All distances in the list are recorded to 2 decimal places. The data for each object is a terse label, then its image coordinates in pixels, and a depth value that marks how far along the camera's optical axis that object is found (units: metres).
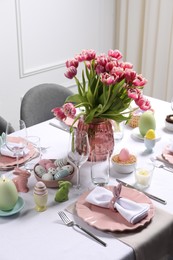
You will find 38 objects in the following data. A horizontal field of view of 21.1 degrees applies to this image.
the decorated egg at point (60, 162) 1.73
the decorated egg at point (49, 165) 1.71
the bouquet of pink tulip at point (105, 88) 1.67
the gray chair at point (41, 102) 2.43
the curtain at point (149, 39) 3.32
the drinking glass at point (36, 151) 1.81
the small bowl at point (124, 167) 1.75
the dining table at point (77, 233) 1.35
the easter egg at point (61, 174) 1.66
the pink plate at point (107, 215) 1.45
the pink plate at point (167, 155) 1.84
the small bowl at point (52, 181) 1.65
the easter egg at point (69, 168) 1.69
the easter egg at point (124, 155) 1.78
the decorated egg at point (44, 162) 1.73
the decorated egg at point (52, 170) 1.68
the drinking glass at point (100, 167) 1.71
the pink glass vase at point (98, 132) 1.79
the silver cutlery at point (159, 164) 1.81
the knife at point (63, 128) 2.13
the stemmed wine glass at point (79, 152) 1.64
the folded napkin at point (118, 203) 1.47
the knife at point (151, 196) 1.59
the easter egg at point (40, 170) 1.69
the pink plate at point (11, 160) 1.80
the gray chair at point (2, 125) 2.25
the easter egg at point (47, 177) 1.66
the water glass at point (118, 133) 2.03
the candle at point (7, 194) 1.50
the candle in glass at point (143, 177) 1.67
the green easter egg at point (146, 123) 2.02
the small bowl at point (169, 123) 2.10
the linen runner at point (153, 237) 1.40
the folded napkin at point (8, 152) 1.84
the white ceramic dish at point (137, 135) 2.03
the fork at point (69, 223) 1.40
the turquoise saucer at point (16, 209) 1.50
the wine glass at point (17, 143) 1.81
